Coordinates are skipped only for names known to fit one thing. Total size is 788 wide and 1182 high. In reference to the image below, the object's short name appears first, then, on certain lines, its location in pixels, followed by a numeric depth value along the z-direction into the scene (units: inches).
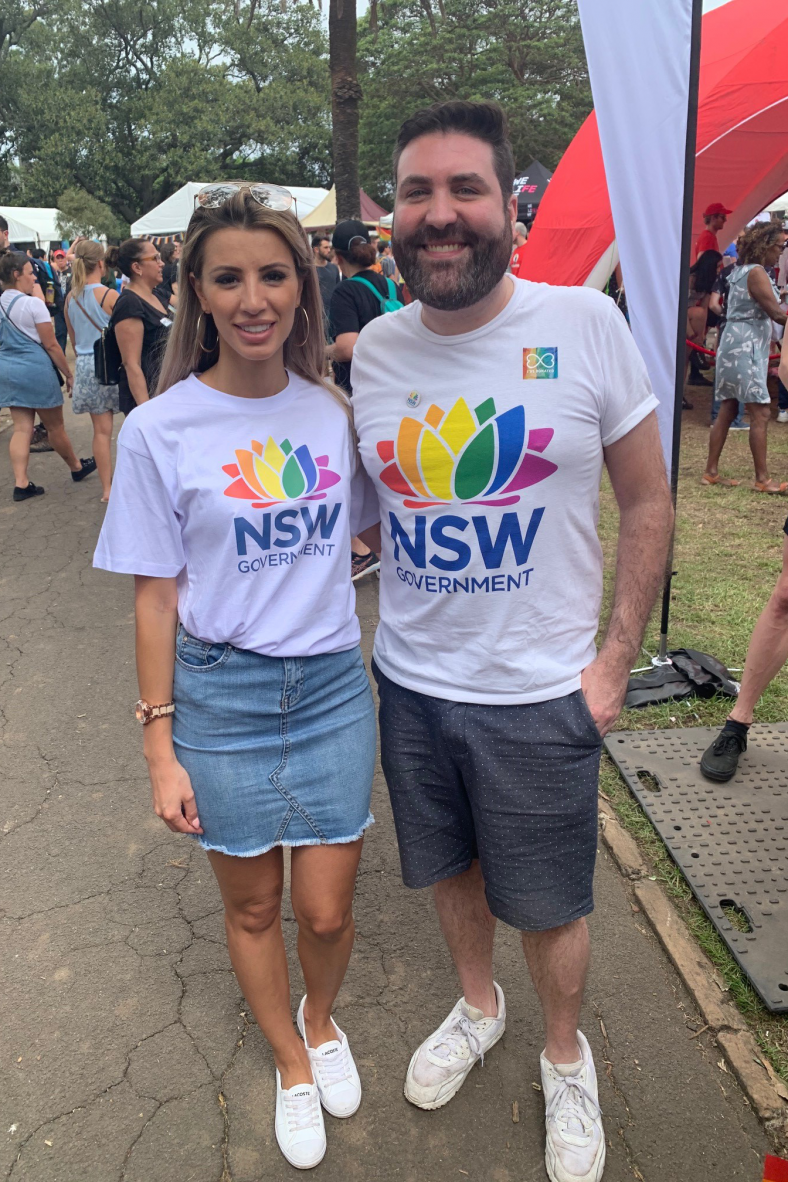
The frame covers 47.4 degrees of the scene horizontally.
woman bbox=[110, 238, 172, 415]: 229.5
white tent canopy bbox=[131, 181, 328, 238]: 905.5
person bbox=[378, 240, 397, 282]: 542.6
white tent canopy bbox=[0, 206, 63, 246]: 928.7
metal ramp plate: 100.0
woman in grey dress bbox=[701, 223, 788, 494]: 265.7
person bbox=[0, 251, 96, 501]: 283.6
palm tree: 382.3
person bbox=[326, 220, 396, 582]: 204.8
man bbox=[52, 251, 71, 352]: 490.3
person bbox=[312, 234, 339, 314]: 349.2
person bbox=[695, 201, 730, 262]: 376.5
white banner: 121.6
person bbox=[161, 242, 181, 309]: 447.5
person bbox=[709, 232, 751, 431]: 362.8
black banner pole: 123.0
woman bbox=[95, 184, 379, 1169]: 68.2
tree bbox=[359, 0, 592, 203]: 1401.3
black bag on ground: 151.4
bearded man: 65.8
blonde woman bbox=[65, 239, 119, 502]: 267.4
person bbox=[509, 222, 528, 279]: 297.4
